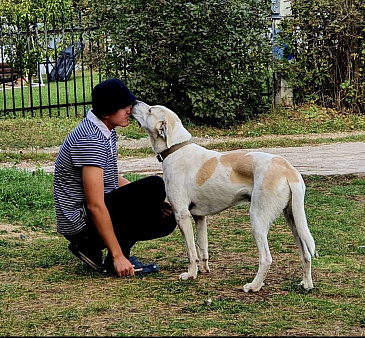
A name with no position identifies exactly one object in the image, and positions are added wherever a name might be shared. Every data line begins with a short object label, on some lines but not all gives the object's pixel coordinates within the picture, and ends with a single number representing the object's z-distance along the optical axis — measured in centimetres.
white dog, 454
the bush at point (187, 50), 1255
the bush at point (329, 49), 1391
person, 488
